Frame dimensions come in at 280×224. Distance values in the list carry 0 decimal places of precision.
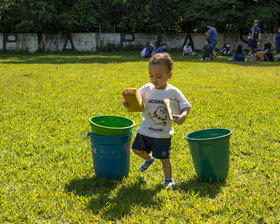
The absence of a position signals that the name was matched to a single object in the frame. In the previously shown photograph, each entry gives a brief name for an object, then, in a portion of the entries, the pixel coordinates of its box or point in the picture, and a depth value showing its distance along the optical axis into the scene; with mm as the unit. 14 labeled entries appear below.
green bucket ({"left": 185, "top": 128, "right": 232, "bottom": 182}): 3475
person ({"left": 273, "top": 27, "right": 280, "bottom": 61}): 19758
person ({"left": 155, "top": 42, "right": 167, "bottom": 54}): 17609
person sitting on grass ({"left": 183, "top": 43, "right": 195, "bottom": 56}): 22875
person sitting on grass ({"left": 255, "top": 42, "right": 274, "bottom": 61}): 18078
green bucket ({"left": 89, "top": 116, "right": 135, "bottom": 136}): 3523
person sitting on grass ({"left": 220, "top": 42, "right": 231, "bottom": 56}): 23048
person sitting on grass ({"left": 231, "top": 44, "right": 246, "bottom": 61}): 18062
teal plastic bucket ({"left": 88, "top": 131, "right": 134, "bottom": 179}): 3561
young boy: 3572
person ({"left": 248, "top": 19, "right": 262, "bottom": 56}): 18828
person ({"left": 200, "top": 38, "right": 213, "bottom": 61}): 18234
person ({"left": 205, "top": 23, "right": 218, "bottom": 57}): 18708
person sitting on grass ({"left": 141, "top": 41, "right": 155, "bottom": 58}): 19906
